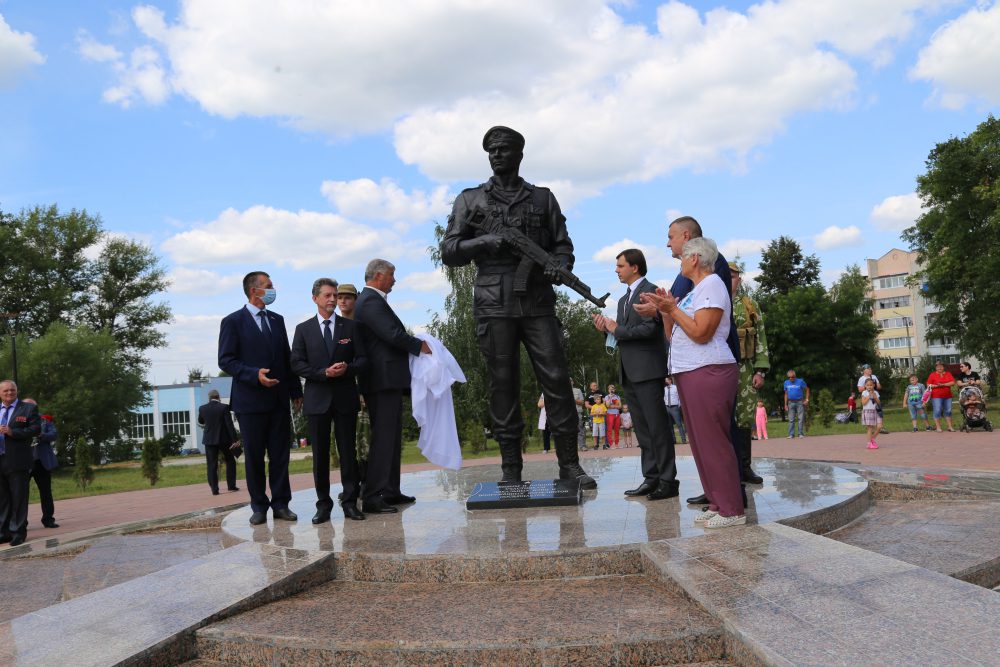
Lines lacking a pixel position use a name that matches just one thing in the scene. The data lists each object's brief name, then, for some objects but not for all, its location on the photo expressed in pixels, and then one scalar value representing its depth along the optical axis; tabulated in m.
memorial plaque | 5.78
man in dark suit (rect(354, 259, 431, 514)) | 6.11
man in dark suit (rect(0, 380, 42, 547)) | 8.14
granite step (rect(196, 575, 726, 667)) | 3.20
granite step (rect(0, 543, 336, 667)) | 3.36
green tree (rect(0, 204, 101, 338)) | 45.78
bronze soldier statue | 6.21
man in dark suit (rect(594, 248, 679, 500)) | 6.01
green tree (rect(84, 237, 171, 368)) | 50.25
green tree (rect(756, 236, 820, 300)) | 59.62
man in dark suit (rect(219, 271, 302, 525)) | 6.01
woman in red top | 17.72
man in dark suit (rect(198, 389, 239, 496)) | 13.62
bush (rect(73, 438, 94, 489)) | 18.72
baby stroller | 17.12
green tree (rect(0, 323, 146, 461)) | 38.03
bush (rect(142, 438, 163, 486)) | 18.48
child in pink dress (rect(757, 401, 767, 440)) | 20.58
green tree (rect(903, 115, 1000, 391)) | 35.88
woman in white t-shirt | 4.61
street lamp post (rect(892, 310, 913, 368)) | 90.57
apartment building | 95.19
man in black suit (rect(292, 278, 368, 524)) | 5.82
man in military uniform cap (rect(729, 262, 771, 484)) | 6.49
